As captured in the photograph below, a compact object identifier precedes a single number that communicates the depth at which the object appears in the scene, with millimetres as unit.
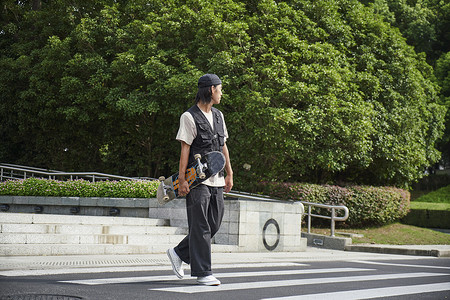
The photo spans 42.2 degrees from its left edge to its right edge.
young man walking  5805
